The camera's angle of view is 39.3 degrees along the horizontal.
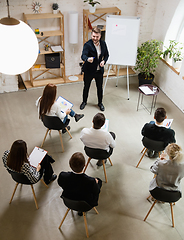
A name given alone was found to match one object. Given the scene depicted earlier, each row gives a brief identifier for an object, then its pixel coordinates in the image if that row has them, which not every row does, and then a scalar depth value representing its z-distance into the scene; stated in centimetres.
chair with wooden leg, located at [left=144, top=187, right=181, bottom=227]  319
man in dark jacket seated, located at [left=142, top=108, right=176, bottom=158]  383
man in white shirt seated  360
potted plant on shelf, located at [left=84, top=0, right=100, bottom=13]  584
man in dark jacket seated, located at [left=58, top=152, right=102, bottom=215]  287
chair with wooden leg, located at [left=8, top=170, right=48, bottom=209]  331
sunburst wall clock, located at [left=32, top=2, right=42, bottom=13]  574
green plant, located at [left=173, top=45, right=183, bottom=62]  594
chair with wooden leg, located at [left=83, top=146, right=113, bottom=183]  378
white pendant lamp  164
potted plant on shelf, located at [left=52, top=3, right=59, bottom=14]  580
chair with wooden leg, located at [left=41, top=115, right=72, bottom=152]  421
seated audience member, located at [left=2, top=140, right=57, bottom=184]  306
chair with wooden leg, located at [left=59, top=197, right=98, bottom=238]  296
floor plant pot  643
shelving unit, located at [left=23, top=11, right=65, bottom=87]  575
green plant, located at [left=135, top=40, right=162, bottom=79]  599
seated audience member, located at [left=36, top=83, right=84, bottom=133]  401
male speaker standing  502
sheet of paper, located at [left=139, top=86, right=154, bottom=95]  543
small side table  545
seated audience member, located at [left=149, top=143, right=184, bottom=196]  303
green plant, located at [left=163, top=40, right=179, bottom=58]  599
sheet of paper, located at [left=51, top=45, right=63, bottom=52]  614
